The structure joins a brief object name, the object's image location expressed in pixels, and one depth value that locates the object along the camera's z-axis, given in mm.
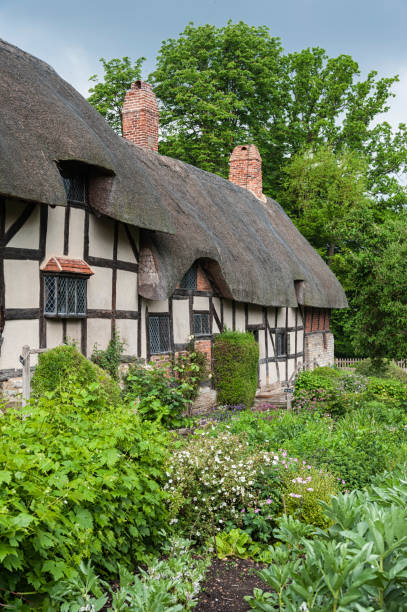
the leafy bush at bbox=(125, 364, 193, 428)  10047
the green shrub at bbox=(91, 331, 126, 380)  9711
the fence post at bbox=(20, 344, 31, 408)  8047
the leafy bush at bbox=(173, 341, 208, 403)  11859
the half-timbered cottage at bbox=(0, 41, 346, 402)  8219
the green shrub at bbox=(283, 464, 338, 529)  5367
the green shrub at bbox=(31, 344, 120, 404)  8016
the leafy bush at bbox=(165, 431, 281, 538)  5113
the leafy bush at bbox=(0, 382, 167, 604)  2951
